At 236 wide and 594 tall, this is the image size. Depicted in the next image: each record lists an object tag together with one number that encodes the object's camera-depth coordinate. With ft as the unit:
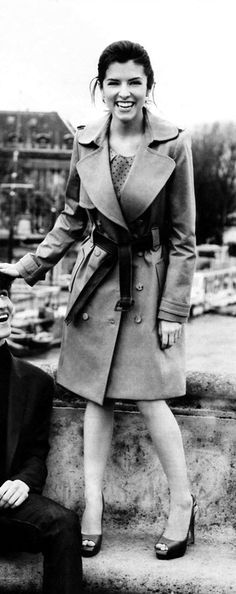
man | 8.27
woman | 8.74
